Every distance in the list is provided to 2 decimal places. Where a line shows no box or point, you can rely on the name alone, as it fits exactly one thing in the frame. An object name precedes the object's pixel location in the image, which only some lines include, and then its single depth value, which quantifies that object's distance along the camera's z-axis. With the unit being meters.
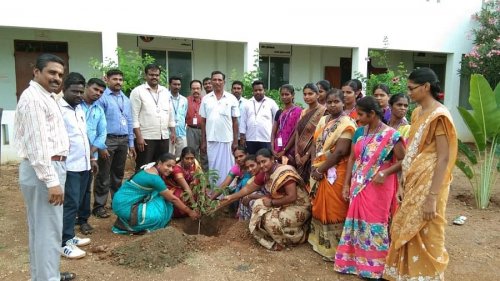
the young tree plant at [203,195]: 4.40
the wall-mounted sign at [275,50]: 11.24
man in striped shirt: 2.59
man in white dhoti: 5.55
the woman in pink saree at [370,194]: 3.29
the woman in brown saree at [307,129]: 4.44
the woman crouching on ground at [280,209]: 4.00
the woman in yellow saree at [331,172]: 3.69
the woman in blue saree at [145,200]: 4.28
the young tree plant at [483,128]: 5.42
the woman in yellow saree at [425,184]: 2.71
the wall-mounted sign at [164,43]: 9.91
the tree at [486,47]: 10.62
